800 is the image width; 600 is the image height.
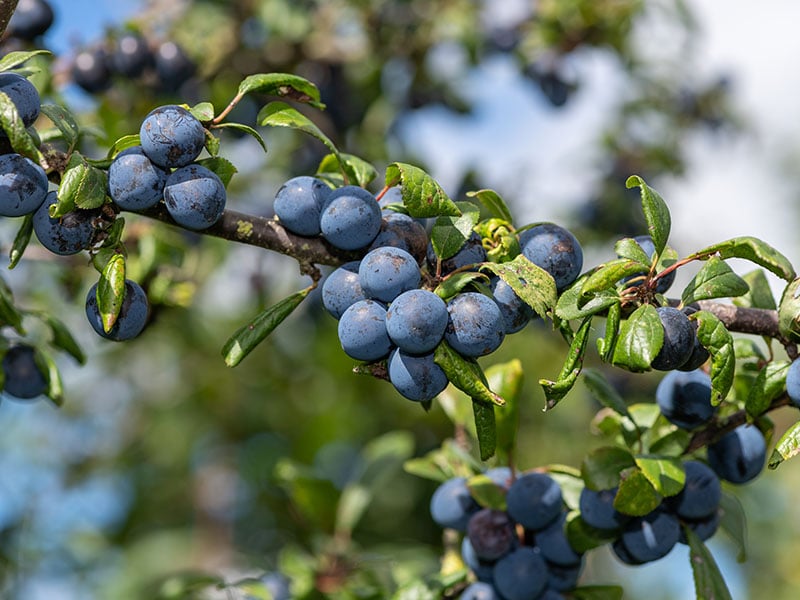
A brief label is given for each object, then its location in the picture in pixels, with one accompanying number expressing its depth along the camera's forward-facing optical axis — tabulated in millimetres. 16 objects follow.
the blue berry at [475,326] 604
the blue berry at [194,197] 611
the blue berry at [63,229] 613
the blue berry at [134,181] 612
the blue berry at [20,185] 608
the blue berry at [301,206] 624
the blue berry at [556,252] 621
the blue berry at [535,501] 662
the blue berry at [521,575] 661
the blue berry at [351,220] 617
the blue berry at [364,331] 608
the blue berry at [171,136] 613
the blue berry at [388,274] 609
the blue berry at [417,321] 601
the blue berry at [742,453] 660
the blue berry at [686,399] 649
